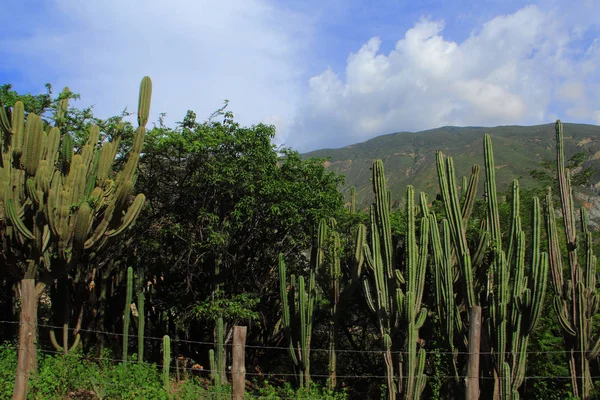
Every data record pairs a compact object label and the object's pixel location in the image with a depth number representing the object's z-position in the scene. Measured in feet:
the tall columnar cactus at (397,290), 26.23
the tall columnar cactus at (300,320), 29.86
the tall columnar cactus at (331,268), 31.45
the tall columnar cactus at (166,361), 27.73
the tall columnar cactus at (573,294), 26.81
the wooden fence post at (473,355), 21.84
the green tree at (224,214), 34.14
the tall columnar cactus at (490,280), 25.13
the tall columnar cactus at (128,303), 31.35
